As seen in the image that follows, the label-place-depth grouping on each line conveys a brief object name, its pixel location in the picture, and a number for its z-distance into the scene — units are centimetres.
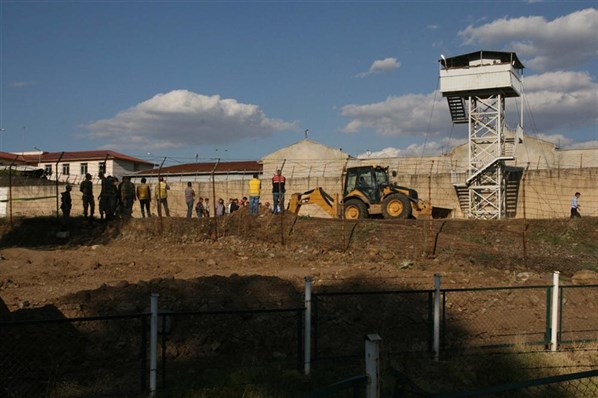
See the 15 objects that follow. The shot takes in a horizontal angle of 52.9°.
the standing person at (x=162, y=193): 2091
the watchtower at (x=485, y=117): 2916
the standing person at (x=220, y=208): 2342
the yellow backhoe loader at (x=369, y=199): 2138
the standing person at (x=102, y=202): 2119
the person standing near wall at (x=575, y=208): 2162
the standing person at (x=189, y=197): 2267
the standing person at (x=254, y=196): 2066
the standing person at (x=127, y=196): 2106
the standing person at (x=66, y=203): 2098
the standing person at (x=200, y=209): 2420
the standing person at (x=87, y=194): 2123
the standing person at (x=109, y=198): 2111
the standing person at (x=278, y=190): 2039
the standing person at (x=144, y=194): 2123
